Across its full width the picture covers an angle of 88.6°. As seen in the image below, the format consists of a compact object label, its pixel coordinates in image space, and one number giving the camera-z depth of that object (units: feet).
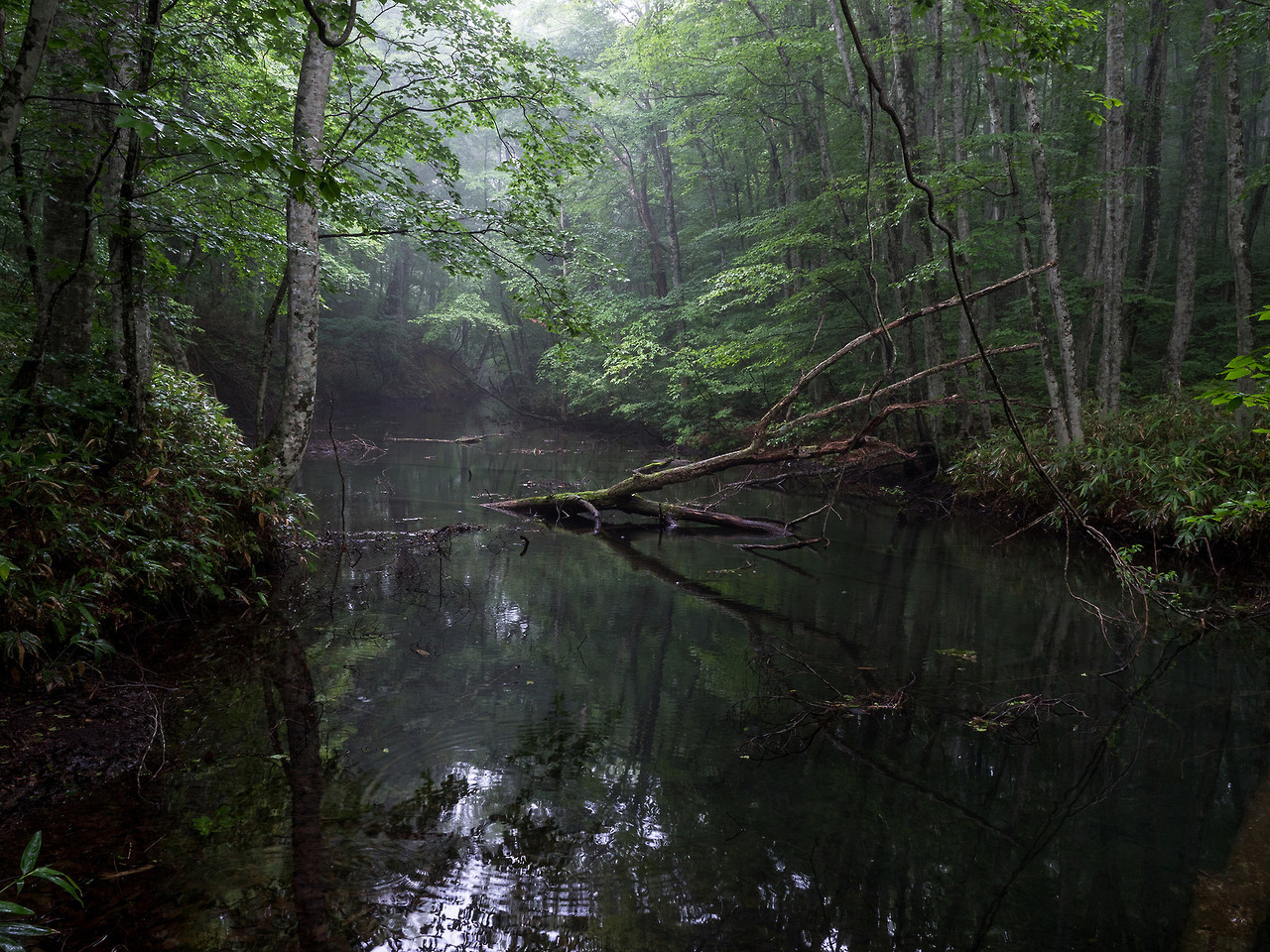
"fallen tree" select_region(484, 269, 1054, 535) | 24.31
